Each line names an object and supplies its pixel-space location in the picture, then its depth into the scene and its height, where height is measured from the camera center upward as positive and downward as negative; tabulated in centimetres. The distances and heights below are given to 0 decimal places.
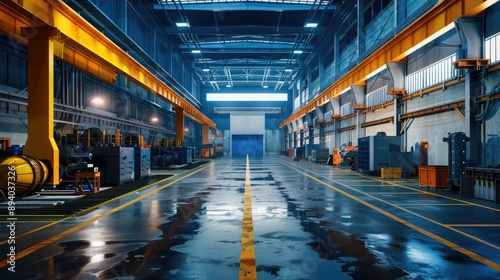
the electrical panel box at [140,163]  1555 -70
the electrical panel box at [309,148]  3494 -12
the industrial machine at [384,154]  1745 -35
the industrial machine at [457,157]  1134 -31
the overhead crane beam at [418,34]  1055 +398
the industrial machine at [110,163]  1312 -60
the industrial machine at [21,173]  949 -71
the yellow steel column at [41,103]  1077 +130
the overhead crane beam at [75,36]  983 +351
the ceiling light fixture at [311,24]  3022 +1015
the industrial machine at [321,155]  3022 -68
